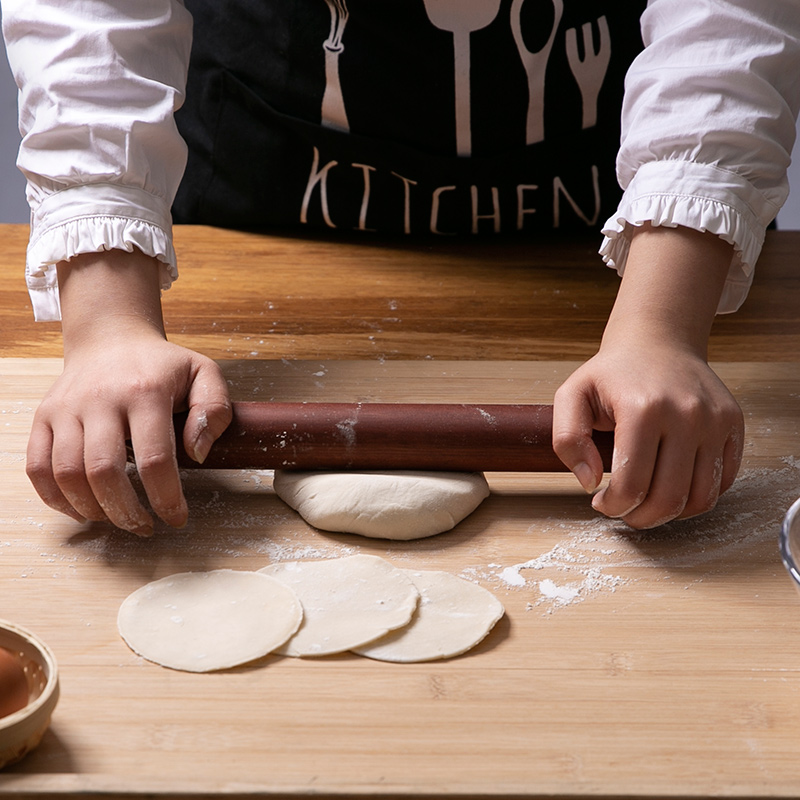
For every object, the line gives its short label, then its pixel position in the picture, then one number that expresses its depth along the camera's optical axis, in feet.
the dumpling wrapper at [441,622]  3.00
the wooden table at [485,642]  2.56
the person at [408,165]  3.50
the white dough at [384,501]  3.56
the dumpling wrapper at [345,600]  3.02
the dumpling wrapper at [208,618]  2.95
